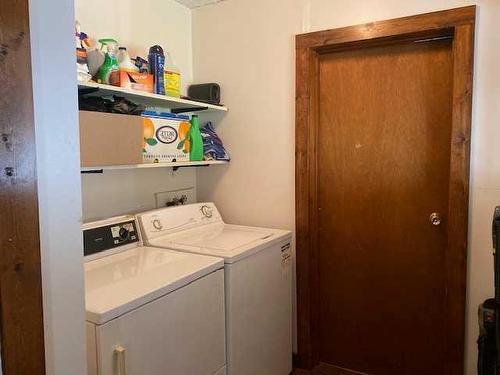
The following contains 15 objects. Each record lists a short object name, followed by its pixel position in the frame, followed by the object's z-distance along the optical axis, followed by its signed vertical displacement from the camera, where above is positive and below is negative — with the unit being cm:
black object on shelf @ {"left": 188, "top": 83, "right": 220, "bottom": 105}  250 +44
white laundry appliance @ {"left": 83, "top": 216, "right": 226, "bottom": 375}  126 -51
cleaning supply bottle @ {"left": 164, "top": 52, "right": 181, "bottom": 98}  211 +43
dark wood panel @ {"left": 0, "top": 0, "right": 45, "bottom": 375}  65 -7
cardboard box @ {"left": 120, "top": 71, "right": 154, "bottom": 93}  185 +39
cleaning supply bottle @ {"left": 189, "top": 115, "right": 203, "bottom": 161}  227 +12
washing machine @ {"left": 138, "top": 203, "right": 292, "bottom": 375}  184 -57
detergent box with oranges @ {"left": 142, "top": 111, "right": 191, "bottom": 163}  196 +13
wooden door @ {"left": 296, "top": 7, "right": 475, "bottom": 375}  198 -19
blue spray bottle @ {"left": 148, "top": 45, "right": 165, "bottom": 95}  201 +49
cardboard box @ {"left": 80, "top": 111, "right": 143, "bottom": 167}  161 +10
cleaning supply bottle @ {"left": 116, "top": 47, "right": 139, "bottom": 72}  188 +49
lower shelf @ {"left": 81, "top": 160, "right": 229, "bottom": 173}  168 -1
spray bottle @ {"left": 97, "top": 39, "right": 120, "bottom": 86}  180 +42
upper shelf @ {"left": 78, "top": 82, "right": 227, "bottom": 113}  172 +33
